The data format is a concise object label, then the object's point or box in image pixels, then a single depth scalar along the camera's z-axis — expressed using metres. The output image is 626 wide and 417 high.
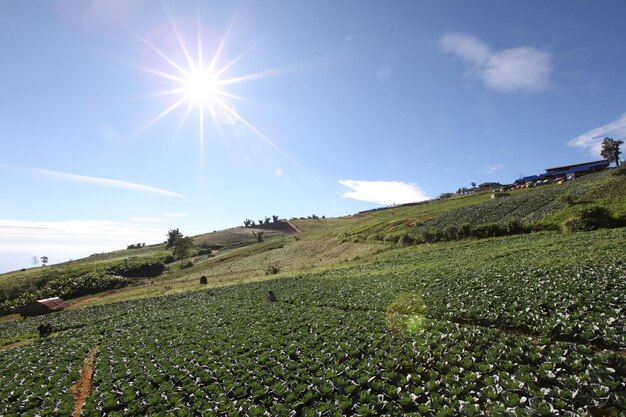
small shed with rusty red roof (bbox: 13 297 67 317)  50.41
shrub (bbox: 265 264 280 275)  55.26
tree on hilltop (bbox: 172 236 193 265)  97.81
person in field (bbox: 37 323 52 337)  31.29
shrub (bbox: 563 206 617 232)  39.12
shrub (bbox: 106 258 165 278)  86.75
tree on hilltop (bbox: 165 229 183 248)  135.98
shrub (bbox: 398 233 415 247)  56.04
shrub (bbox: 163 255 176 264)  109.01
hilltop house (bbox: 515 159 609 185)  108.61
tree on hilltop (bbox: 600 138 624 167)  123.81
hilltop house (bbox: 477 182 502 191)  158.75
